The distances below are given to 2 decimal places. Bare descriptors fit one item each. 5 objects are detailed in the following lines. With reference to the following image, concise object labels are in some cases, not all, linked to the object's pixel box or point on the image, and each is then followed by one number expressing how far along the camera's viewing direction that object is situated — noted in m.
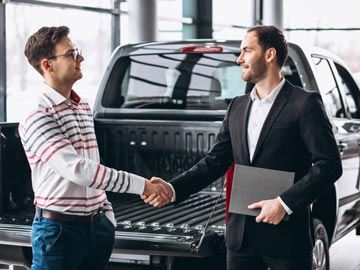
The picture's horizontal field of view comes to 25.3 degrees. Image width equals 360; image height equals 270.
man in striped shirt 2.92
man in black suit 3.01
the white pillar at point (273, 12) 14.06
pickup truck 4.08
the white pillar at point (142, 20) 9.15
